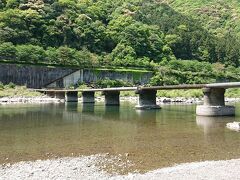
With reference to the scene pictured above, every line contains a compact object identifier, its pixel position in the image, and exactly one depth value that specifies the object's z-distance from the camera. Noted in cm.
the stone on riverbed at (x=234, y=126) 2591
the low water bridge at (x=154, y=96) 3538
